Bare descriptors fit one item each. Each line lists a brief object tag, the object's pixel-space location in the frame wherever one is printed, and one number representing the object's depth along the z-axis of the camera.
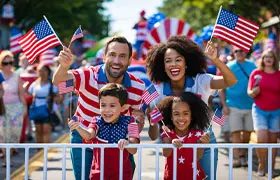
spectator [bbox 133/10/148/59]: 36.30
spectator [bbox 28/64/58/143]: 21.67
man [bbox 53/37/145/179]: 10.80
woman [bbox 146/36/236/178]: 10.68
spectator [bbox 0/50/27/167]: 19.55
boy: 10.00
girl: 10.18
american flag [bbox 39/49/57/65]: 24.48
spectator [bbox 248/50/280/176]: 17.11
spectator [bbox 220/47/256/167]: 18.86
